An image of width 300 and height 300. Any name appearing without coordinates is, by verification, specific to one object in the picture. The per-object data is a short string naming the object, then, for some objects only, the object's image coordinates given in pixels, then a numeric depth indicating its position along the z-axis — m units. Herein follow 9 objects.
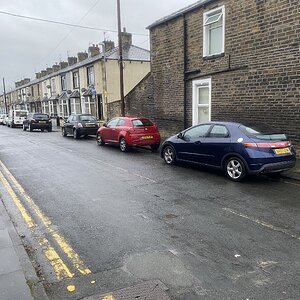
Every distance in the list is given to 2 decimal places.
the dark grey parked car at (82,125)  20.53
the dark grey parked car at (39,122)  28.58
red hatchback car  13.91
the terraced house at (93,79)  30.30
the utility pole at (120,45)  18.38
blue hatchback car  7.92
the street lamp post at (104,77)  29.69
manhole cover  3.19
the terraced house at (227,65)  11.01
